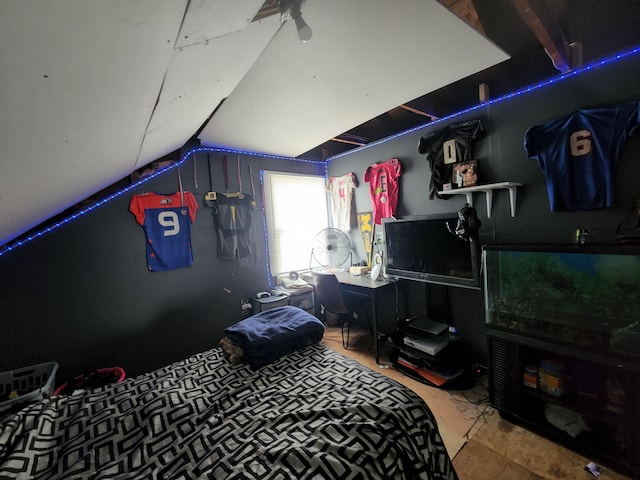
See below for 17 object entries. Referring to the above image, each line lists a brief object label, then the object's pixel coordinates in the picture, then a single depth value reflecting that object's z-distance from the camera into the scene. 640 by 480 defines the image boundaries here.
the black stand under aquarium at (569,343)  1.38
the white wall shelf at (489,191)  1.97
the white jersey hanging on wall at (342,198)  3.42
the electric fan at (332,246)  3.36
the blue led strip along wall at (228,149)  1.65
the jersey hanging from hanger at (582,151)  1.58
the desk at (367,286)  2.56
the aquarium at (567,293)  1.39
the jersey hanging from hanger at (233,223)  2.91
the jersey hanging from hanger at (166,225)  2.47
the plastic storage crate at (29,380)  1.80
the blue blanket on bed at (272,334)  1.54
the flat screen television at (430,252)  2.09
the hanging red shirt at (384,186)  2.89
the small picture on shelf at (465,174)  2.17
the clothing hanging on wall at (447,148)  2.22
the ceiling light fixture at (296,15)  1.08
